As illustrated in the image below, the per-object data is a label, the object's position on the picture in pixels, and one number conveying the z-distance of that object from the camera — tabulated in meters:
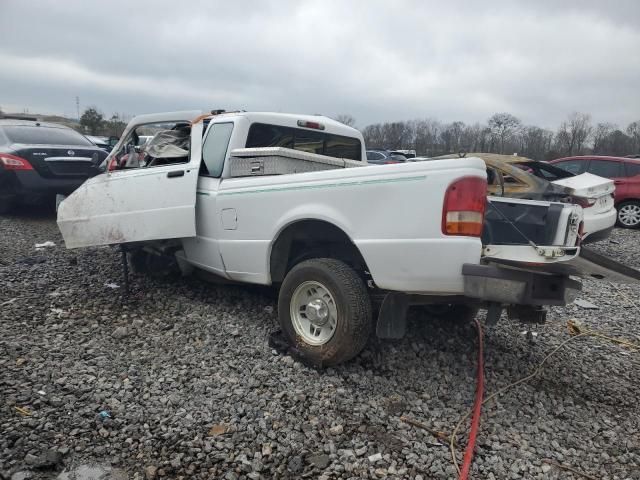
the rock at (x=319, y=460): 2.64
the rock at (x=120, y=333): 4.07
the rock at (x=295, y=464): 2.60
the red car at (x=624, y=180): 11.11
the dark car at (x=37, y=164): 7.61
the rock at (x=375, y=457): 2.69
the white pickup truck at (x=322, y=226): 2.95
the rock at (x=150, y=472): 2.47
